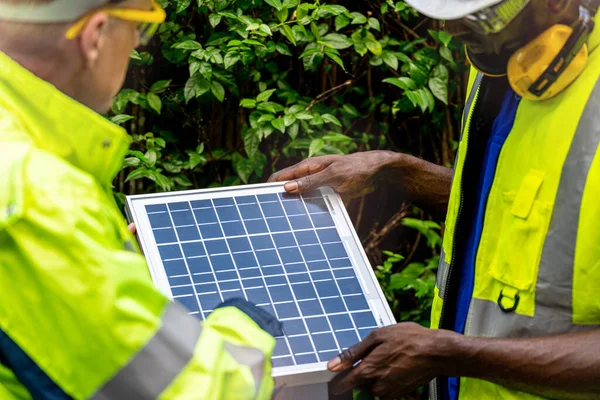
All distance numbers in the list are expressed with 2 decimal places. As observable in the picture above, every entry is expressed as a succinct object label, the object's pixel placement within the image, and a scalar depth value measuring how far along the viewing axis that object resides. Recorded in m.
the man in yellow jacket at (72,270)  2.22
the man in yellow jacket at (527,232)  2.58
